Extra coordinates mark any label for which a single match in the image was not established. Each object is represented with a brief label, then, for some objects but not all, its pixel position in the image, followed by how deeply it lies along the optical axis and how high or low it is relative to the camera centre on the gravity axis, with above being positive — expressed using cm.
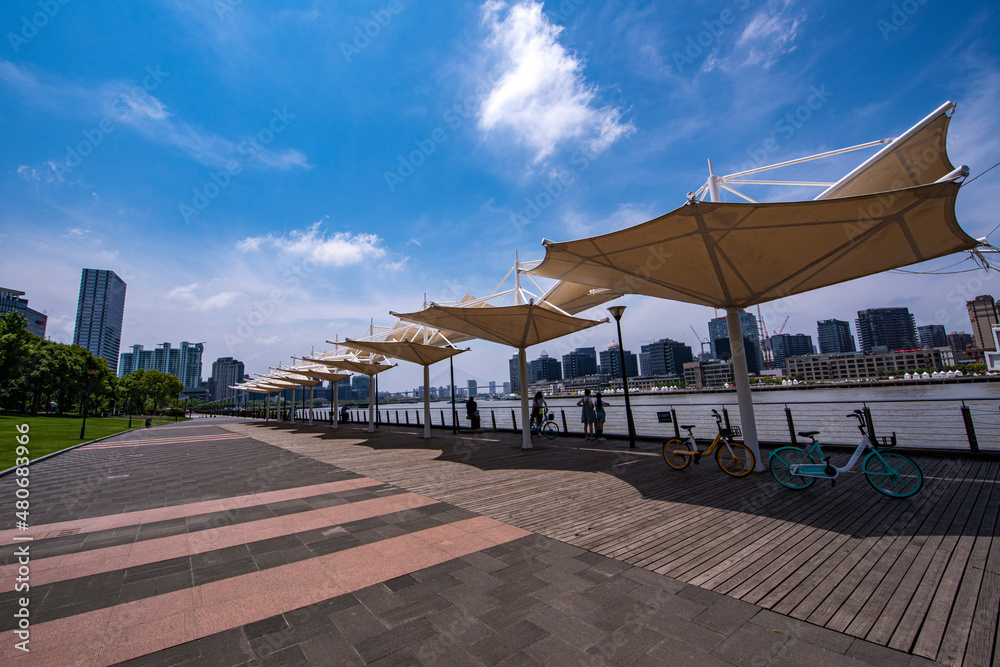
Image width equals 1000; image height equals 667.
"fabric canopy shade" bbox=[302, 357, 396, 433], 2327 +210
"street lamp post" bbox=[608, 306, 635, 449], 1239 +96
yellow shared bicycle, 780 -138
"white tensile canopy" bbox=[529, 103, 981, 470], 603 +239
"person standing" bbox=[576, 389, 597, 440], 1407 -78
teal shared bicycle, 591 -139
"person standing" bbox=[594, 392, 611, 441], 1405 -96
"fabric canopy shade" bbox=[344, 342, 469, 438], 1782 +210
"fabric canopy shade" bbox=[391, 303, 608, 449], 1269 +233
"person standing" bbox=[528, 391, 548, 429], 1684 -71
